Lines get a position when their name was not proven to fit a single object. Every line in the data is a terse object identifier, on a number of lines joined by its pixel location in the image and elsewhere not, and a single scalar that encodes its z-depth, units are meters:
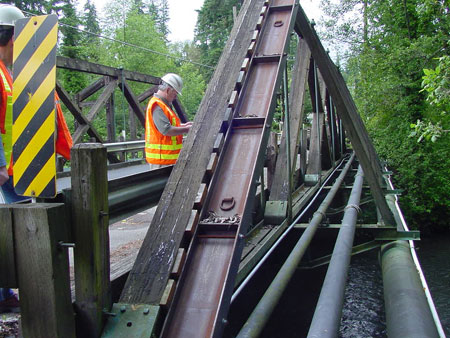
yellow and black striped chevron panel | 1.94
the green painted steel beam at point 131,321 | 1.92
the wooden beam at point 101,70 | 8.15
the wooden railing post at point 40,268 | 1.68
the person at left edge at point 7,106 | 2.75
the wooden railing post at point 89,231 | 1.85
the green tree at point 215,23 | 45.81
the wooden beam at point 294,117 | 5.14
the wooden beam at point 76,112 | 8.30
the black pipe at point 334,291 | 1.84
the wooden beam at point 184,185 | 2.18
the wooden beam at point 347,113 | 5.00
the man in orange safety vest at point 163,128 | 4.88
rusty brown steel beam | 2.04
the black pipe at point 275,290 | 2.29
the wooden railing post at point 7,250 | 1.70
